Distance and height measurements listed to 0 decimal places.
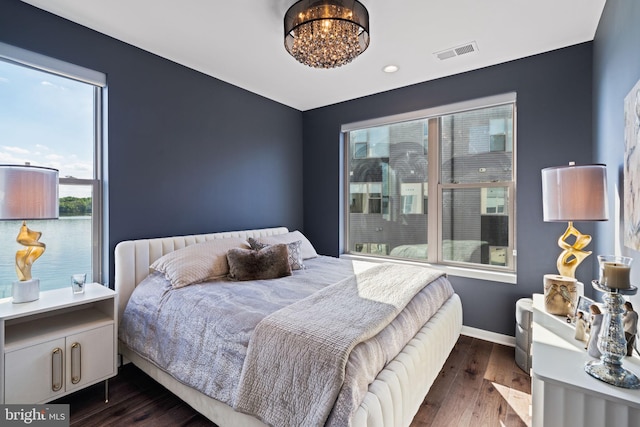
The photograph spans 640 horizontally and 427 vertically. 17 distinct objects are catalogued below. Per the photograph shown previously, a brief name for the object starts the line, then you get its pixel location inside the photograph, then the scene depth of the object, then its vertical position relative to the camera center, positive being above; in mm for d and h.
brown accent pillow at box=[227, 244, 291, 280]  2475 -429
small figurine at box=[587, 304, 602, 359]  1317 -542
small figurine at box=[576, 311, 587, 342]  1470 -574
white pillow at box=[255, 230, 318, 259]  3051 -294
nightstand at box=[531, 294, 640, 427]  1068 -683
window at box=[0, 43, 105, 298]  2068 +500
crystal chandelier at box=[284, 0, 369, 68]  1860 +1187
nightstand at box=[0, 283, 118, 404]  1675 -802
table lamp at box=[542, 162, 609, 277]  1718 +112
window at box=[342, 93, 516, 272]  3027 +319
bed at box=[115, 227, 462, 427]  1352 -787
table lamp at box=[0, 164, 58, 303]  1699 +46
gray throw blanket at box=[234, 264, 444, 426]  1264 -649
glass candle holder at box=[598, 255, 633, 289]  1124 -241
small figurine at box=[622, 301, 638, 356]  1259 -495
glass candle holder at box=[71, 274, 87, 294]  2064 -484
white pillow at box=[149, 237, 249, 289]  2246 -406
